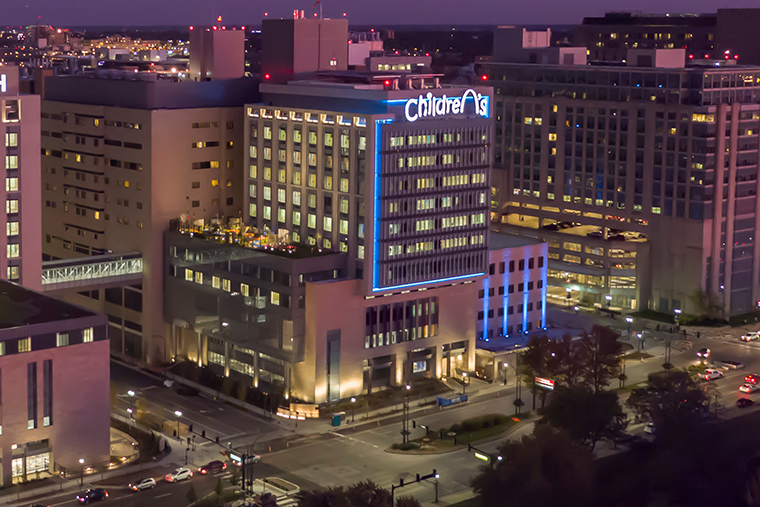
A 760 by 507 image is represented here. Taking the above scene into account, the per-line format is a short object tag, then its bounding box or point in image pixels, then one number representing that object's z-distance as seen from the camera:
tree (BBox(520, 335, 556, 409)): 140.62
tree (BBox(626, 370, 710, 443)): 123.62
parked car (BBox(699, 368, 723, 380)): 154.12
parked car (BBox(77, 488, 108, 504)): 111.62
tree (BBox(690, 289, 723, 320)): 181.75
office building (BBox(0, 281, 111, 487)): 116.38
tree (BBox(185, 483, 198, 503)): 110.88
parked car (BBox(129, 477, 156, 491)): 115.25
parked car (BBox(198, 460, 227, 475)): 120.30
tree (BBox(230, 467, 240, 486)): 116.06
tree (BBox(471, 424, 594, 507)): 106.75
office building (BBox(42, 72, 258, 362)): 156.38
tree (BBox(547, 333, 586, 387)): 139.88
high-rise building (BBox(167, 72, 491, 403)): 141.12
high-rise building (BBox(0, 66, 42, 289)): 141.75
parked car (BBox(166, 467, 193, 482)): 117.69
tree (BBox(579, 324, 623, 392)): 140.88
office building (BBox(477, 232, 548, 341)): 163.75
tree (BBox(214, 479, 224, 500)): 111.38
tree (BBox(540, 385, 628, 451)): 124.38
